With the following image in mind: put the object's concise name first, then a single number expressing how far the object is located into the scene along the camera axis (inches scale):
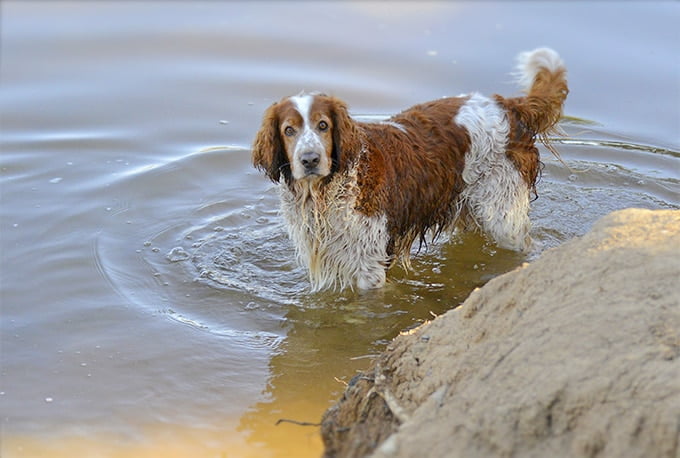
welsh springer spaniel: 444.1
